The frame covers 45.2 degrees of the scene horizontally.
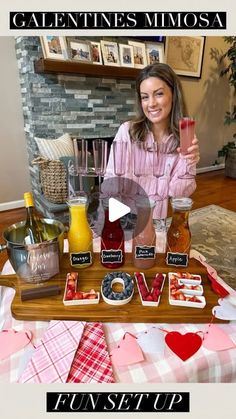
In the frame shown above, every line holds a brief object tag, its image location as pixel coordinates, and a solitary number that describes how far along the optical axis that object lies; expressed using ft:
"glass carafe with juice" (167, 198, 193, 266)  2.48
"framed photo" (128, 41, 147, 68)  8.95
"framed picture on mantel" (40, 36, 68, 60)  7.38
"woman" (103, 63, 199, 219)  3.81
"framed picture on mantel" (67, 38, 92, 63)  7.89
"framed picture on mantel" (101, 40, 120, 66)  8.38
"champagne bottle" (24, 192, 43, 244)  2.49
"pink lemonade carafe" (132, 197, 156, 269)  2.48
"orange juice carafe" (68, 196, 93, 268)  2.50
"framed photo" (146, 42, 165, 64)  9.32
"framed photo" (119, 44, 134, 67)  8.70
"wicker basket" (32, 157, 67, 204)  7.23
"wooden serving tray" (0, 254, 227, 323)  2.17
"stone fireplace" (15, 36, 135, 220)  7.64
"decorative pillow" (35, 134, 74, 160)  7.52
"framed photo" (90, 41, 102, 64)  8.22
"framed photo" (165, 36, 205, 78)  10.69
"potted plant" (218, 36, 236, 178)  11.91
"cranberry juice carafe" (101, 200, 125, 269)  2.59
